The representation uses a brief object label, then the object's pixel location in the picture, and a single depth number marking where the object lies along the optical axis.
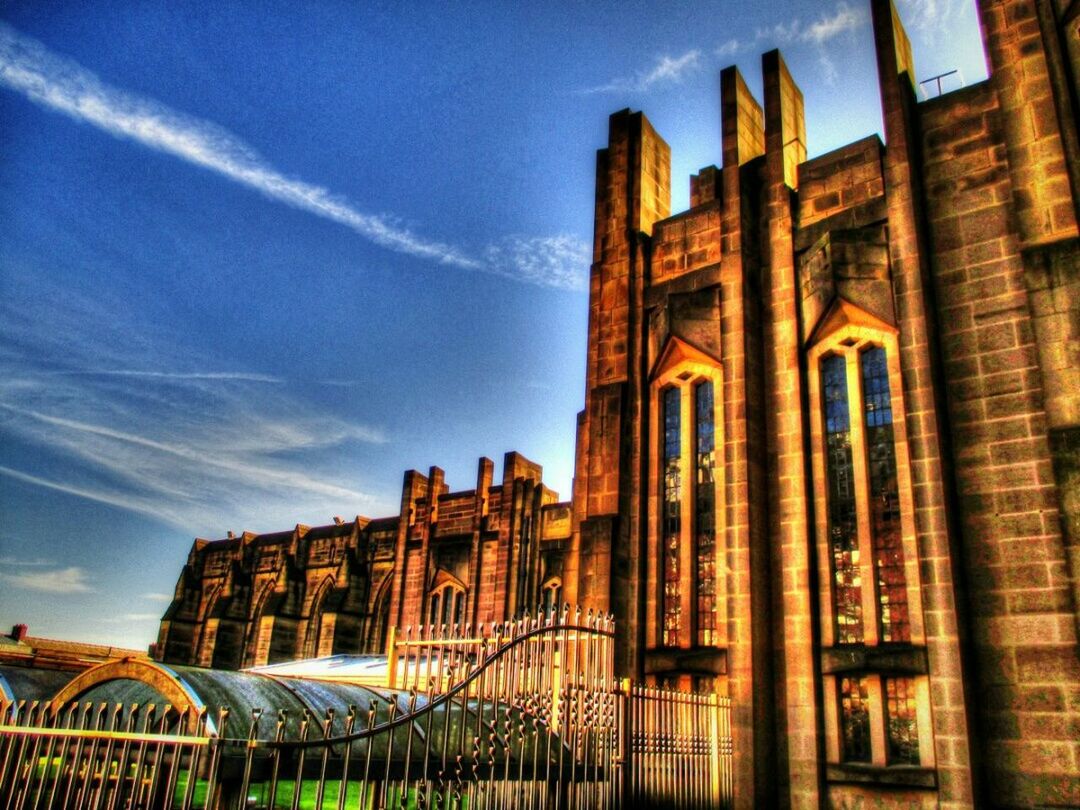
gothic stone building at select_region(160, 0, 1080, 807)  11.09
